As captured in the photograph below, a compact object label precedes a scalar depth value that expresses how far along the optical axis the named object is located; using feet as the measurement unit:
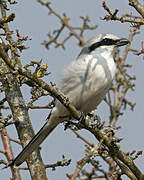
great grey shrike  21.08
